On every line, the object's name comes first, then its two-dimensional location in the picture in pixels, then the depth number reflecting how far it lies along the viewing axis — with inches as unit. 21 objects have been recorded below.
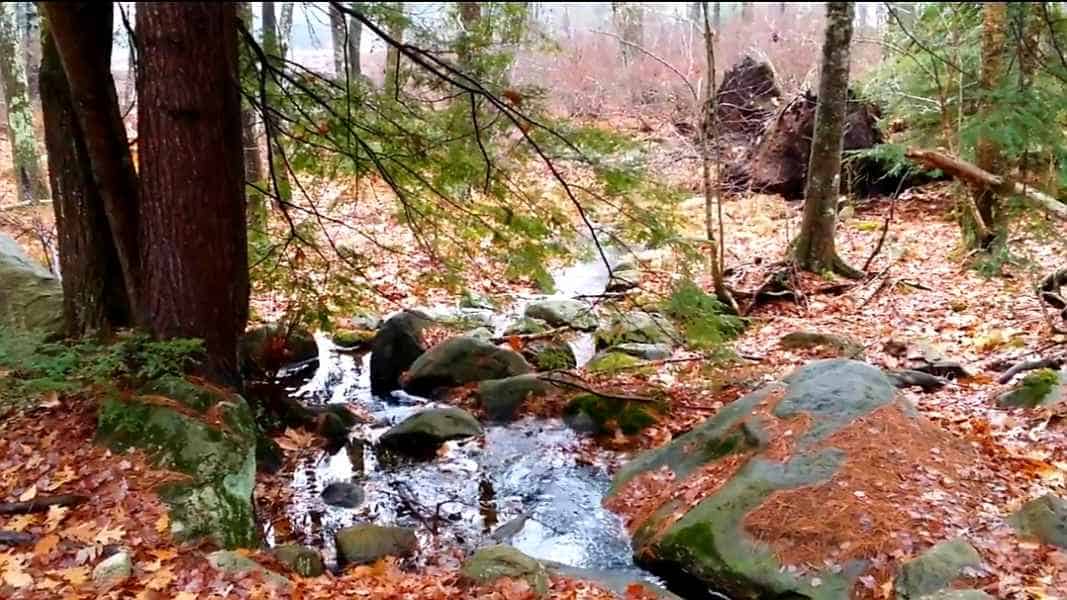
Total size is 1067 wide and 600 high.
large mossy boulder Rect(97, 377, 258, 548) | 184.1
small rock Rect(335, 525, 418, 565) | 213.0
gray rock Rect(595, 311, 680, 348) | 377.4
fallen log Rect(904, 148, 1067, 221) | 307.9
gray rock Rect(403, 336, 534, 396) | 351.6
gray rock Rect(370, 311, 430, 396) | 367.2
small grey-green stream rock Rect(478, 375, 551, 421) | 320.2
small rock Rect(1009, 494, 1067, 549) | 181.6
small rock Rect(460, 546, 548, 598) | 181.2
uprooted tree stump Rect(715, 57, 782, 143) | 709.3
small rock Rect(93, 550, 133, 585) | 154.8
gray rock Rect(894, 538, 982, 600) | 171.3
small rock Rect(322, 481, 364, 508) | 250.7
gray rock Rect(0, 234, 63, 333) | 263.7
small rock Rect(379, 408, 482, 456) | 293.3
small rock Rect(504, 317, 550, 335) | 414.3
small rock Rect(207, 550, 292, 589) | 165.6
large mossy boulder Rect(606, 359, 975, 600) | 188.2
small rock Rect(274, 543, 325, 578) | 190.2
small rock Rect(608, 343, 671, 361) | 368.2
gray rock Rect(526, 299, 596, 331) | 427.7
